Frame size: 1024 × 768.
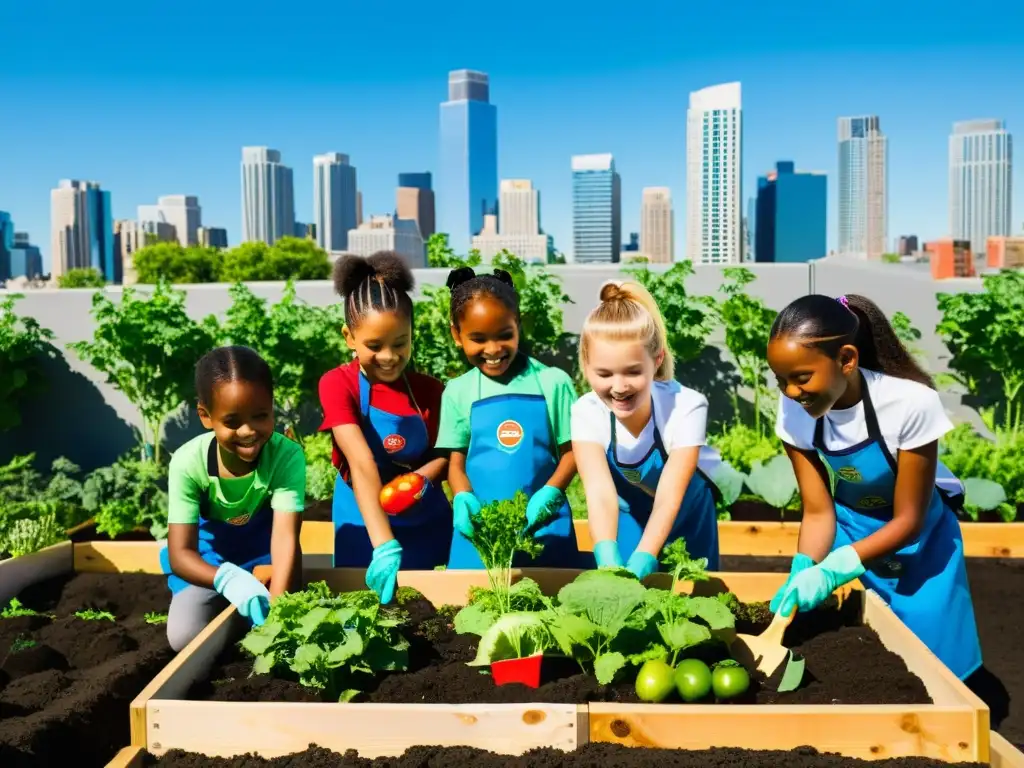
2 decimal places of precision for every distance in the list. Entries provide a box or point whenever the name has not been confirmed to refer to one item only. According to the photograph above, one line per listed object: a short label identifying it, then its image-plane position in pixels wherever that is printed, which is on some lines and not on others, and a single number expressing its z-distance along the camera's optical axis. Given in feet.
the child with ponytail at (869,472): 8.50
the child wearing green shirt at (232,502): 9.57
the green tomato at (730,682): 7.89
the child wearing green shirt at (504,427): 10.73
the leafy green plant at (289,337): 25.29
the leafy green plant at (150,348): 25.16
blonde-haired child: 9.71
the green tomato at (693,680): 7.78
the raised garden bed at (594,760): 6.98
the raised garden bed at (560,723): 7.26
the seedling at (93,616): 13.56
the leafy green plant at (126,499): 18.58
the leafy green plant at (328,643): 8.17
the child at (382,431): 10.74
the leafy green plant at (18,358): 28.22
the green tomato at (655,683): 7.77
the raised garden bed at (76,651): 9.43
